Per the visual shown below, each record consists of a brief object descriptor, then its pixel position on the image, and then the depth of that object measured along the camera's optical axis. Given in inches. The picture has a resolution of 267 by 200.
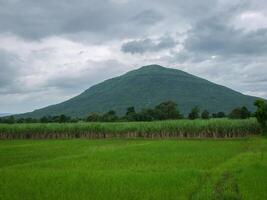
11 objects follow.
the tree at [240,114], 3280.5
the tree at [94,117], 3726.9
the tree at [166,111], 3602.4
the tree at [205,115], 3676.2
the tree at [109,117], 3505.4
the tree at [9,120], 3735.2
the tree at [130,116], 3558.6
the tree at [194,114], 3503.9
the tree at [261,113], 1952.5
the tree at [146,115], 3526.1
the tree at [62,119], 3700.1
